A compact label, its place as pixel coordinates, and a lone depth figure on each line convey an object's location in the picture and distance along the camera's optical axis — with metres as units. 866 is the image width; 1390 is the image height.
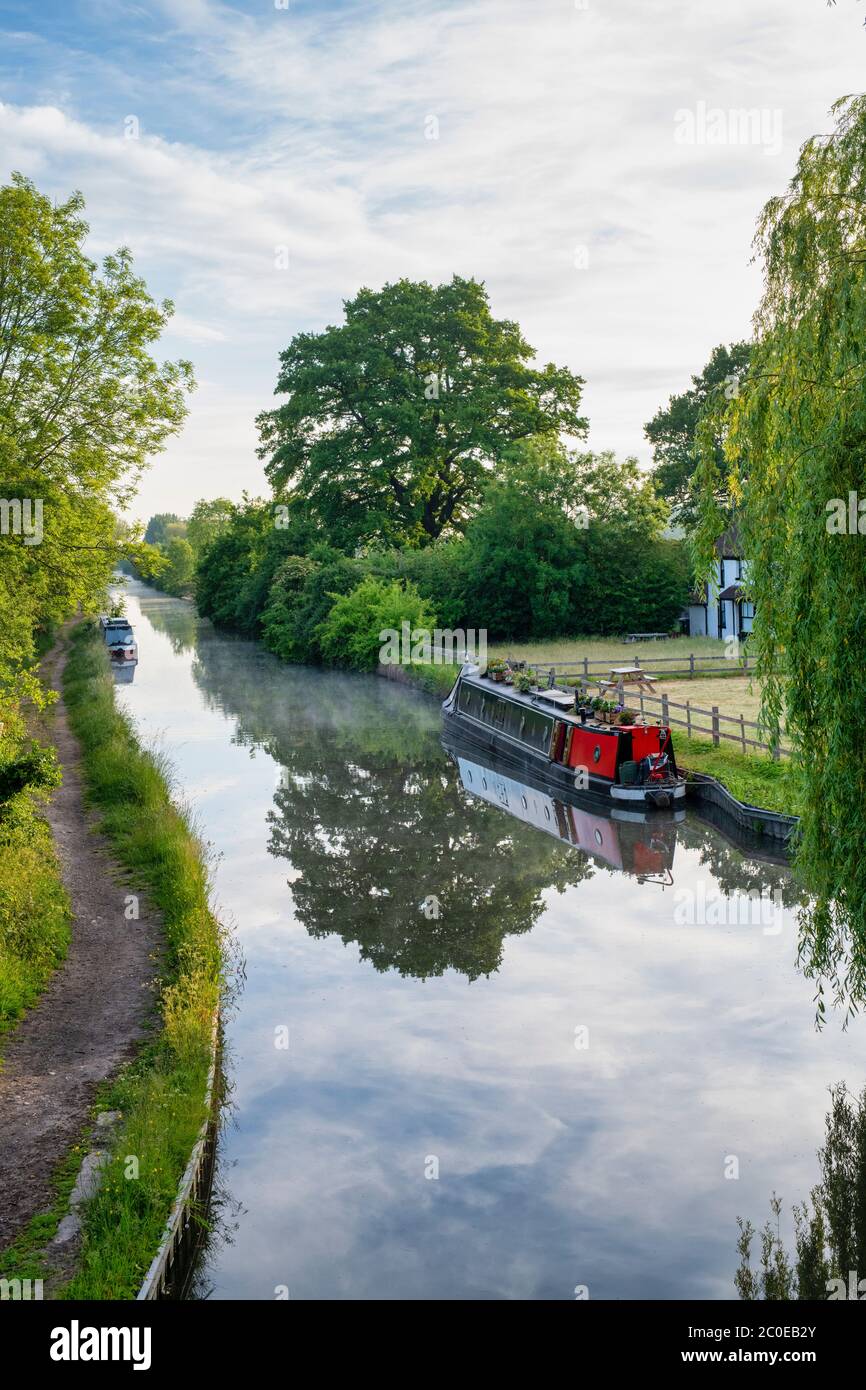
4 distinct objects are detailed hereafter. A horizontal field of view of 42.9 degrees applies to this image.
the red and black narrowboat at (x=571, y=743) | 21.16
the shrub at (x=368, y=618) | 45.03
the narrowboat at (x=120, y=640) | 48.56
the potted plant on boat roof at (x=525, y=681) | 27.11
